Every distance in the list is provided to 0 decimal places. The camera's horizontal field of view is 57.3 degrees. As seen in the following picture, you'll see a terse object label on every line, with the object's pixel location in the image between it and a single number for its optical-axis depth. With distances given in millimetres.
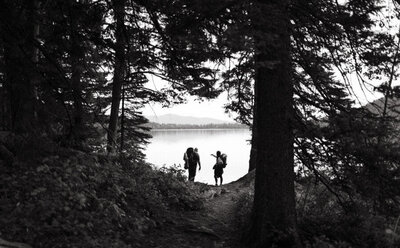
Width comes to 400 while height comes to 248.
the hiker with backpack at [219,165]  17516
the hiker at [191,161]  16781
